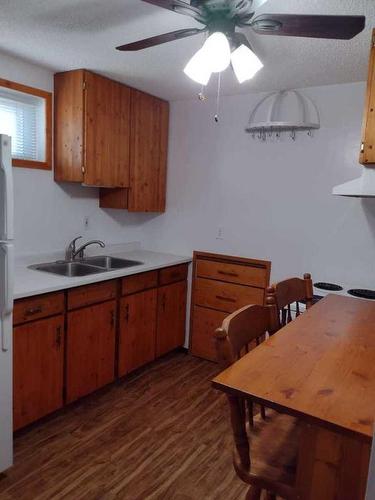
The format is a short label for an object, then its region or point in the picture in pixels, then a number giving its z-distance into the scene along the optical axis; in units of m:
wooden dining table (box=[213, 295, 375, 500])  0.89
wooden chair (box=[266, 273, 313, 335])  1.63
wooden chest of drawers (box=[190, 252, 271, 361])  3.17
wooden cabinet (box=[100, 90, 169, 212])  3.18
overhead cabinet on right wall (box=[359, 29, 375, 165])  1.97
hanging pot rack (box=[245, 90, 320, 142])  2.82
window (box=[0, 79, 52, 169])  2.62
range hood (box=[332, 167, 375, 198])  2.06
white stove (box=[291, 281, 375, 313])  2.33
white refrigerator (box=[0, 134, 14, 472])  1.69
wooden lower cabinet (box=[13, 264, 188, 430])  2.13
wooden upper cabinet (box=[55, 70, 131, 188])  2.71
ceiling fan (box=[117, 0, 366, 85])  1.35
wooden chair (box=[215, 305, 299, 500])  1.15
